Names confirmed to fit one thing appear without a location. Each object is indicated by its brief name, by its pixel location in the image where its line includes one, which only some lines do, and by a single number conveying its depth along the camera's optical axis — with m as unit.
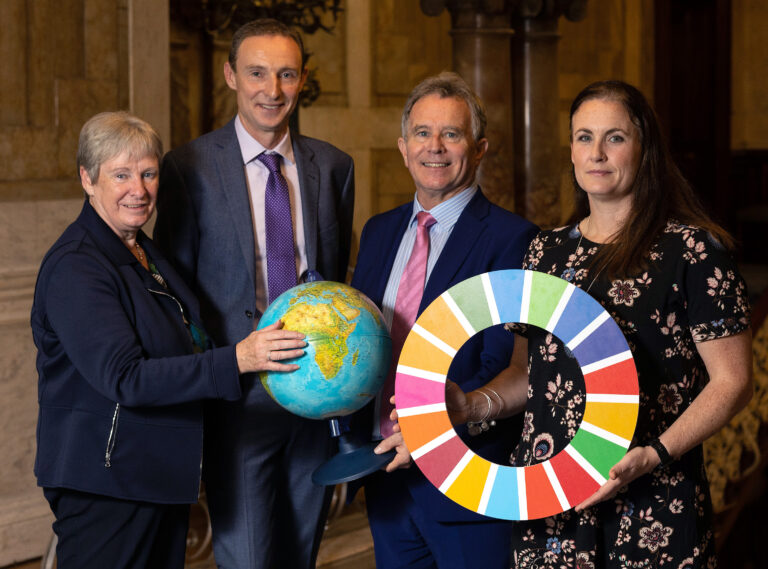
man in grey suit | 3.02
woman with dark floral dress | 2.19
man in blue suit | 2.69
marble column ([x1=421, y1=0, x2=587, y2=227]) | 6.68
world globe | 2.52
